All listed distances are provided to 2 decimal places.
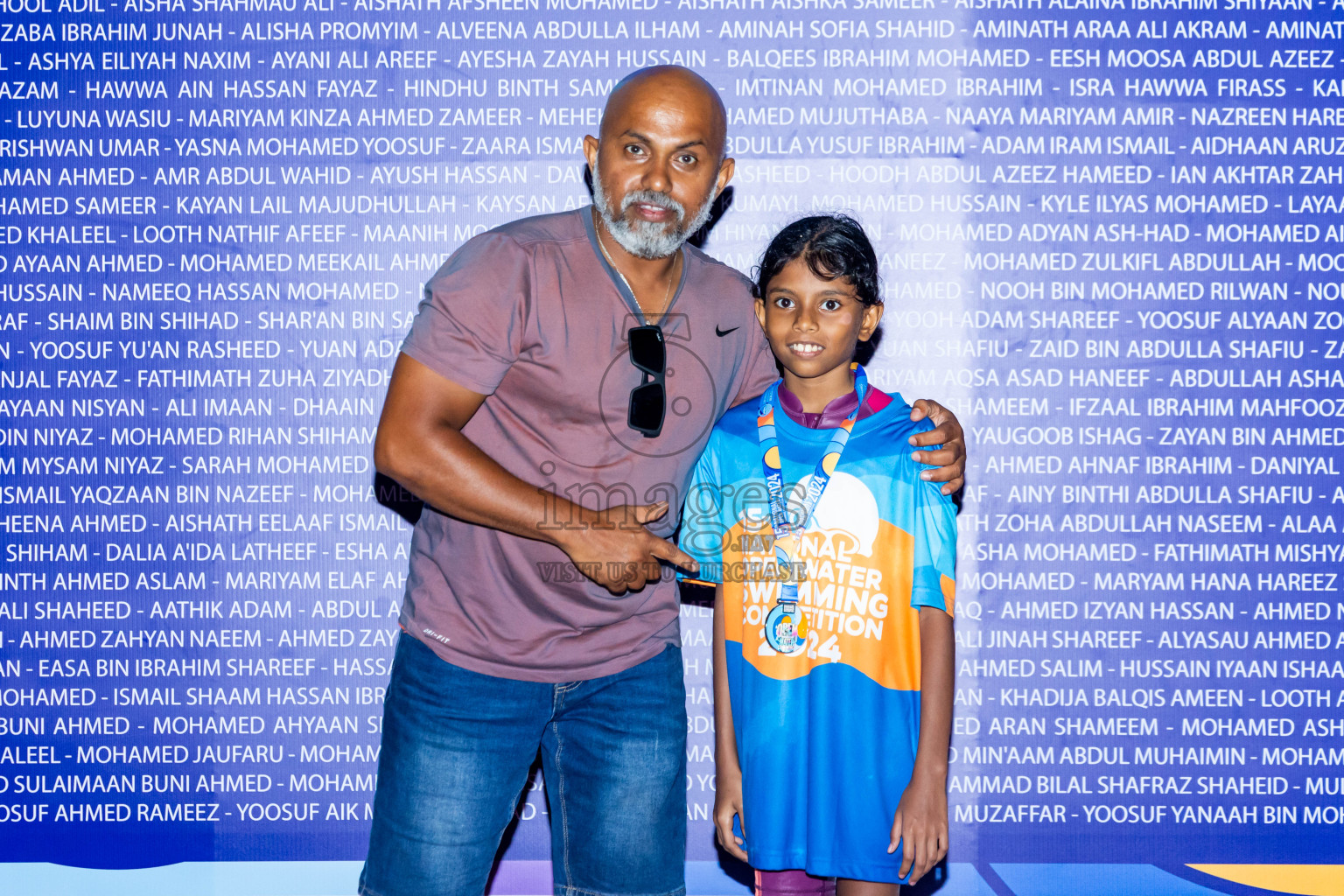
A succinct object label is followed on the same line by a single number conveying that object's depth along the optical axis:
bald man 1.71
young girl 1.76
